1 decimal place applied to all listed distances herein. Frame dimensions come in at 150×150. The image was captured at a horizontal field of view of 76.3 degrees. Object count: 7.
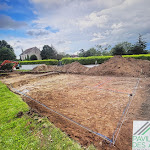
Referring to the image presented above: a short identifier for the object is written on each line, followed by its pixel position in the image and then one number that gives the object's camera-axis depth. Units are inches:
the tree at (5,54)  982.0
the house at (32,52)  1403.8
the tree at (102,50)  1116.6
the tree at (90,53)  971.3
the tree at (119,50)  739.4
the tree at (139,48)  740.0
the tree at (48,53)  1282.0
